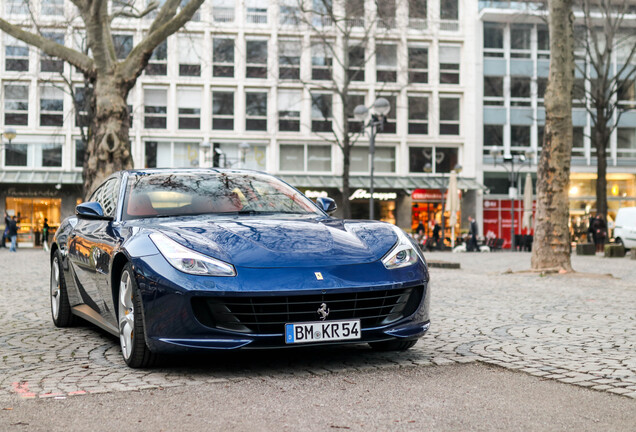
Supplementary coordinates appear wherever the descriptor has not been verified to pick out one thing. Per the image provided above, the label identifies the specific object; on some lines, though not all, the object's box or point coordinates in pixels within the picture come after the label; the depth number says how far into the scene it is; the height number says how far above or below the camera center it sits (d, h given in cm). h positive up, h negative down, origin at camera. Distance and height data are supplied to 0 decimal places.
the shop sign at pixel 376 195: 4616 +126
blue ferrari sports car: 461 -37
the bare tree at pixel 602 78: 3241 +583
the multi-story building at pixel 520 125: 4806 +560
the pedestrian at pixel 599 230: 3344 -53
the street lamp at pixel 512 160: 3734 +290
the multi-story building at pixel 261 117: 4534 +579
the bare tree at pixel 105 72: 1630 +296
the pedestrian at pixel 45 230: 3759 -71
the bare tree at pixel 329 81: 4304 +791
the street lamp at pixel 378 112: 2238 +299
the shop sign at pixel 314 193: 4567 +135
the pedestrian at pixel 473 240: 3603 -104
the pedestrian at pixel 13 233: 3375 -76
